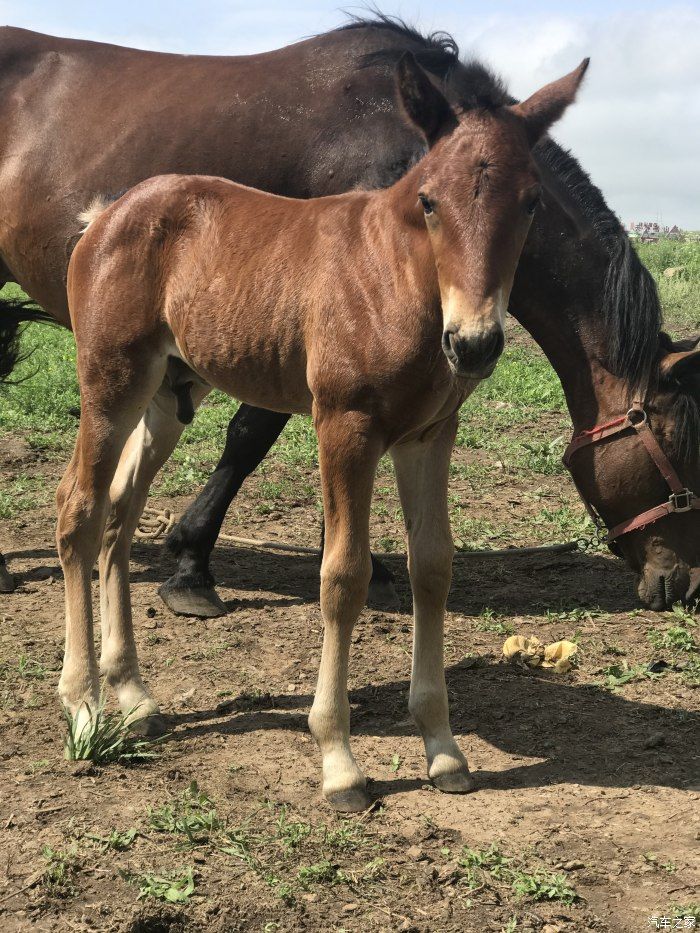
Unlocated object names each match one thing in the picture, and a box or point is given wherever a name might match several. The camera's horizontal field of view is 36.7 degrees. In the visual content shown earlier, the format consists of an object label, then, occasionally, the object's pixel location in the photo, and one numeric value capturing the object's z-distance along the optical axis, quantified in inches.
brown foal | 125.3
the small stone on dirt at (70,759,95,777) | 144.9
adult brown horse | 199.6
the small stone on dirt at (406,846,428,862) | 125.7
